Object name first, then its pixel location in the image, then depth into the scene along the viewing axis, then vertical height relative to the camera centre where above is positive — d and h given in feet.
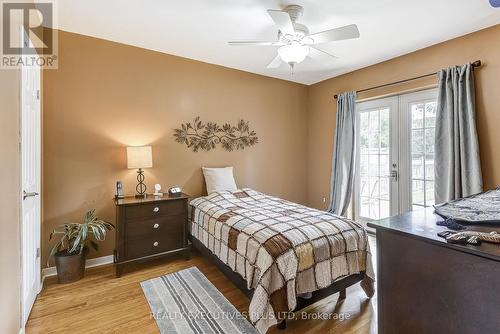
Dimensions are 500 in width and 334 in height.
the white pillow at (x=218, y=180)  11.32 -0.61
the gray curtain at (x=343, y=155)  12.97 +0.59
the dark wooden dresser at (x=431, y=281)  2.91 -1.56
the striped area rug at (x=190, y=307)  5.98 -3.85
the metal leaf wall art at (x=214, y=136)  11.37 +1.56
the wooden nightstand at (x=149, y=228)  8.45 -2.21
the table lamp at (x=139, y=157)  9.23 +0.40
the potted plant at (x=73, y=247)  7.95 -2.70
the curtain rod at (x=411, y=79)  8.80 +3.76
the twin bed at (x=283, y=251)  5.57 -2.21
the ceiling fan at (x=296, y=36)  7.12 +3.97
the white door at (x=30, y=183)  5.95 -0.40
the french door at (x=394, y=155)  10.65 +0.50
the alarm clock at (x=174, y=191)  10.12 -1.00
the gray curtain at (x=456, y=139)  8.72 +0.98
